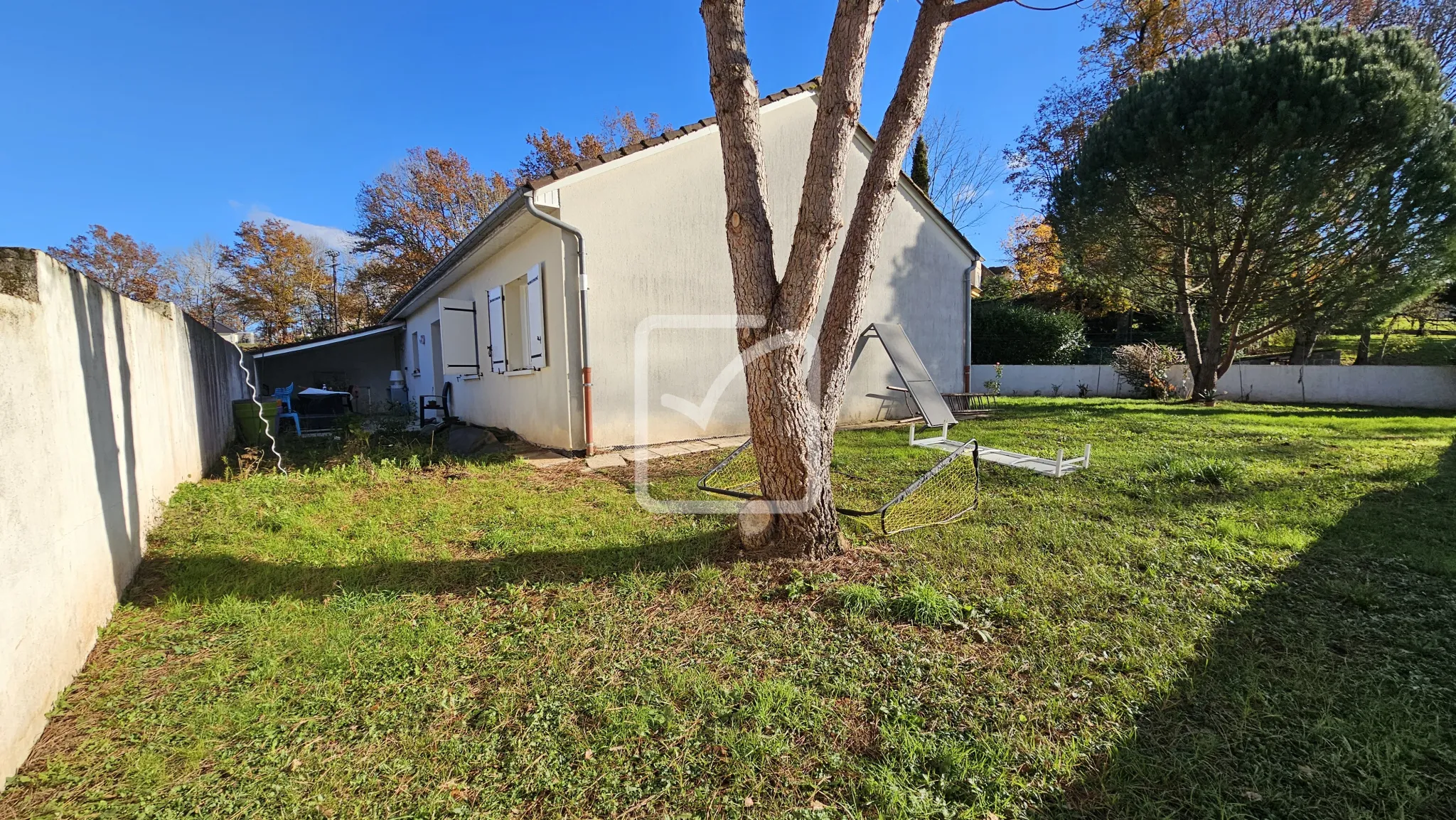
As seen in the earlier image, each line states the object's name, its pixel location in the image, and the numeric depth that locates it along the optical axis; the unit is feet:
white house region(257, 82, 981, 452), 19.89
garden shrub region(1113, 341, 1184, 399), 43.34
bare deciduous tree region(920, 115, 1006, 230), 66.33
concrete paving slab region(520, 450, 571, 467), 19.36
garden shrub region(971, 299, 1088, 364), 55.21
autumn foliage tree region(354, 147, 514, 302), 70.03
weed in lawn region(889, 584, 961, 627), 7.80
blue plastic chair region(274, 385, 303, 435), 28.68
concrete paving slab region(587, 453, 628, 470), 18.88
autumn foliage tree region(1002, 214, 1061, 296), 70.44
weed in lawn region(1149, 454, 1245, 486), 14.84
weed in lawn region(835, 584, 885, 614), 8.15
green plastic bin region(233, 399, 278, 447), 24.27
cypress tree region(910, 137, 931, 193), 60.95
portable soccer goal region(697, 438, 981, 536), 10.39
